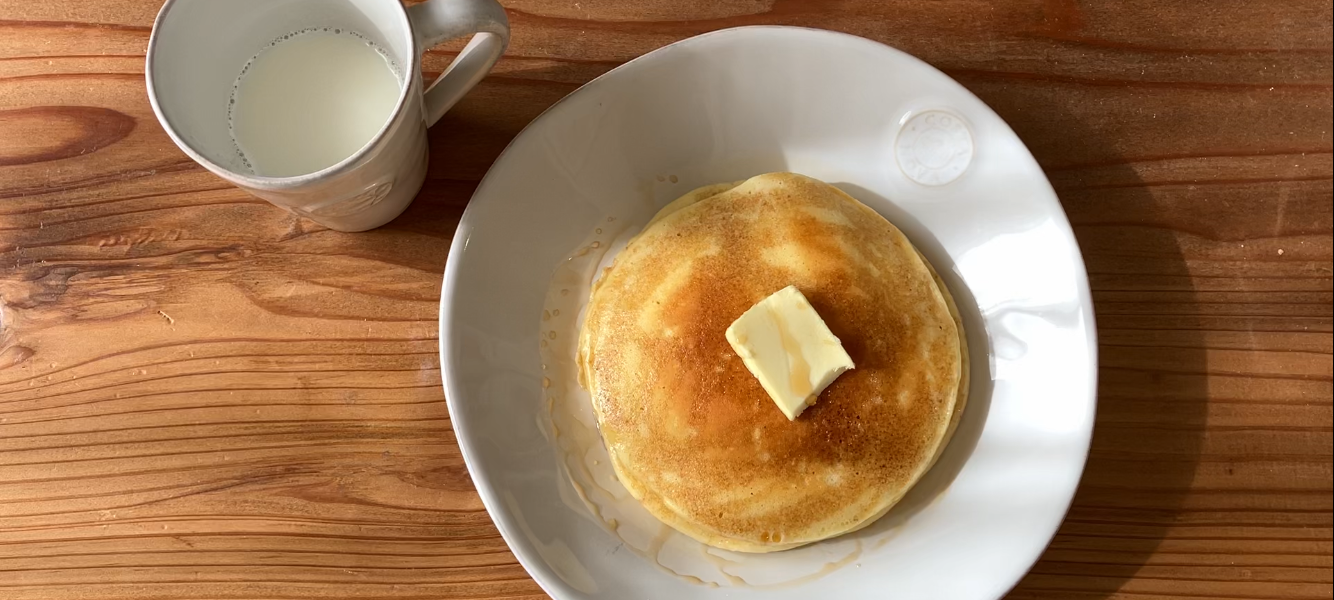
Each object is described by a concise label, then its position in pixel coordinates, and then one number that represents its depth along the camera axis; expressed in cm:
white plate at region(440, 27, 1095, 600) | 57
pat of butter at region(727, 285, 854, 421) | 56
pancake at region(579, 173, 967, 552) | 57
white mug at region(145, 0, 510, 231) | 53
